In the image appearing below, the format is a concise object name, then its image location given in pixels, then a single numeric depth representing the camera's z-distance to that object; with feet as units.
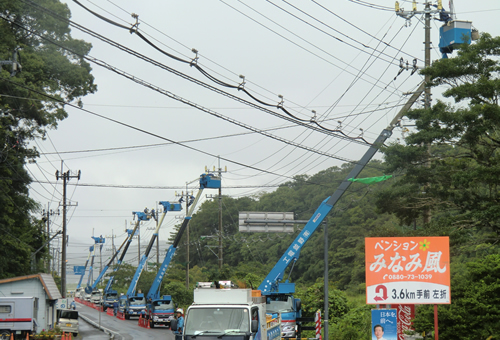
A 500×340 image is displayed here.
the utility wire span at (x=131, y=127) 48.14
